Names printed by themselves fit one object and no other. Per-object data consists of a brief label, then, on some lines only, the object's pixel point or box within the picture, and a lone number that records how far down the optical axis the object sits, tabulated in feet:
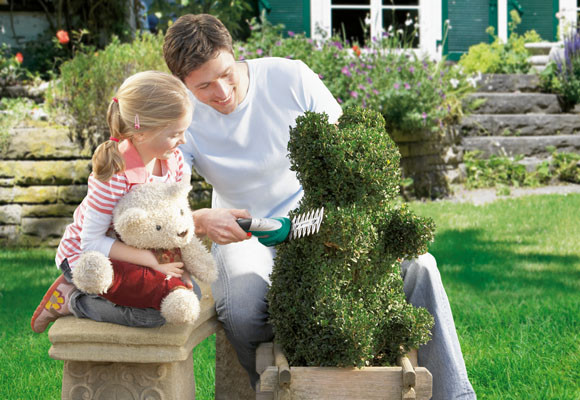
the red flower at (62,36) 23.94
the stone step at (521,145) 25.03
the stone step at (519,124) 25.84
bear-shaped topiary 5.77
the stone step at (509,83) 27.89
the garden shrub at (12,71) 24.30
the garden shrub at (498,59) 29.45
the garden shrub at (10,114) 17.38
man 6.82
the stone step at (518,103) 26.76
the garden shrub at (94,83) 17.69
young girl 5.80
